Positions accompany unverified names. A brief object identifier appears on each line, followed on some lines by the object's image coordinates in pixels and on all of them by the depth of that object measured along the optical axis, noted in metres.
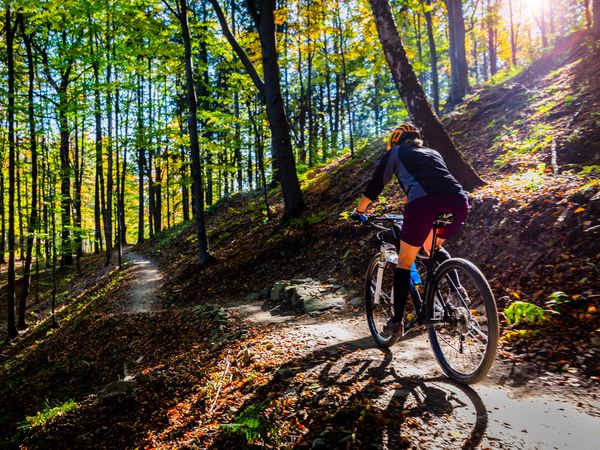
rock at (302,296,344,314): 6.64
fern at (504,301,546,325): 3.97
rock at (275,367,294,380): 3.84
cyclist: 3.43
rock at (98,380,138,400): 4.70
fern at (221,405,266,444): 2.90
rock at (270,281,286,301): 8.04
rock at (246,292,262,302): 8.73
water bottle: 3.90
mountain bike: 2.98
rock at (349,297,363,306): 6.56
